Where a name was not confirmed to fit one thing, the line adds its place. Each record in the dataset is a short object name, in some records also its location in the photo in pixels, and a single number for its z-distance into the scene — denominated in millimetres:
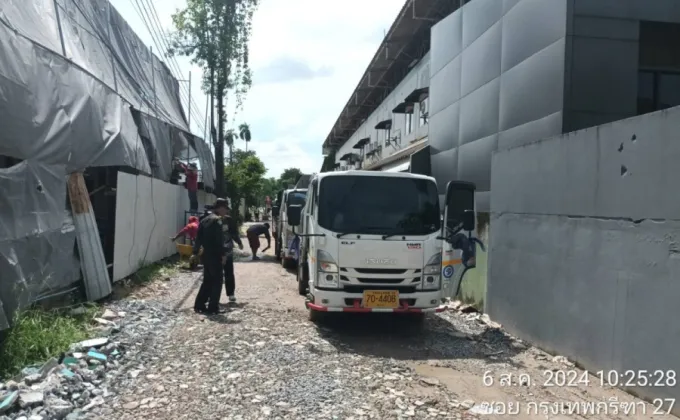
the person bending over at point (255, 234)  16656
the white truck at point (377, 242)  6832
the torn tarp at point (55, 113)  5699
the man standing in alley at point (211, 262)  8273
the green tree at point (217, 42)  20781
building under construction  5695
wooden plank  7496
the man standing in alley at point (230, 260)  8984
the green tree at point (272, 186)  77038
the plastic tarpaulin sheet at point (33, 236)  5344
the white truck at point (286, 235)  13167
